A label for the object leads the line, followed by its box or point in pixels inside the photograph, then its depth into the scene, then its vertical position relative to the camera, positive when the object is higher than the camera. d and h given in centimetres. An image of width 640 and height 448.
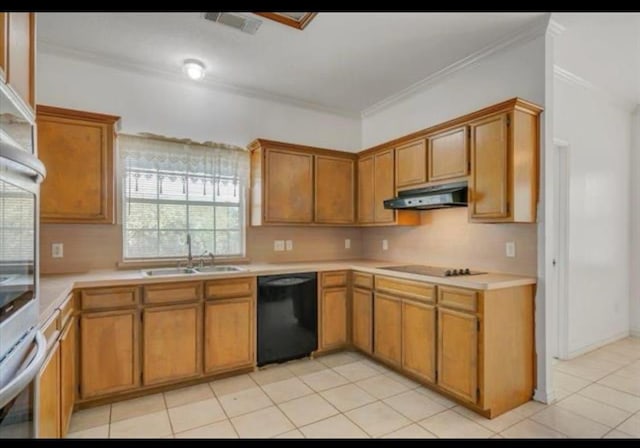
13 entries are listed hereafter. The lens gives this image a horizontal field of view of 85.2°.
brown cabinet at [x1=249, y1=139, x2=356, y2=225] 349 +43
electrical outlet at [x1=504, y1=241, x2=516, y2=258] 271 -18
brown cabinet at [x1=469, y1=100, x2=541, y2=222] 245 +44
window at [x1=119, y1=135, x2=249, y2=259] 319 +27
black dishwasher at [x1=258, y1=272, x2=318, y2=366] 309 -84
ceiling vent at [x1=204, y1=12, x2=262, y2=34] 240 +145
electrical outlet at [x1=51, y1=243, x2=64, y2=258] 283 -21
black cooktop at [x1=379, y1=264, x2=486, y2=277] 277 -40
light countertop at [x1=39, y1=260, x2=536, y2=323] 203 -40
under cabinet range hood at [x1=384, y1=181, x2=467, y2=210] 275 +23
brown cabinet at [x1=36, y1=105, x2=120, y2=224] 256 +46
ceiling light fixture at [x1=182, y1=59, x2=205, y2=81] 302 +138
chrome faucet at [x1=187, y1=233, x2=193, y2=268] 325 -31
